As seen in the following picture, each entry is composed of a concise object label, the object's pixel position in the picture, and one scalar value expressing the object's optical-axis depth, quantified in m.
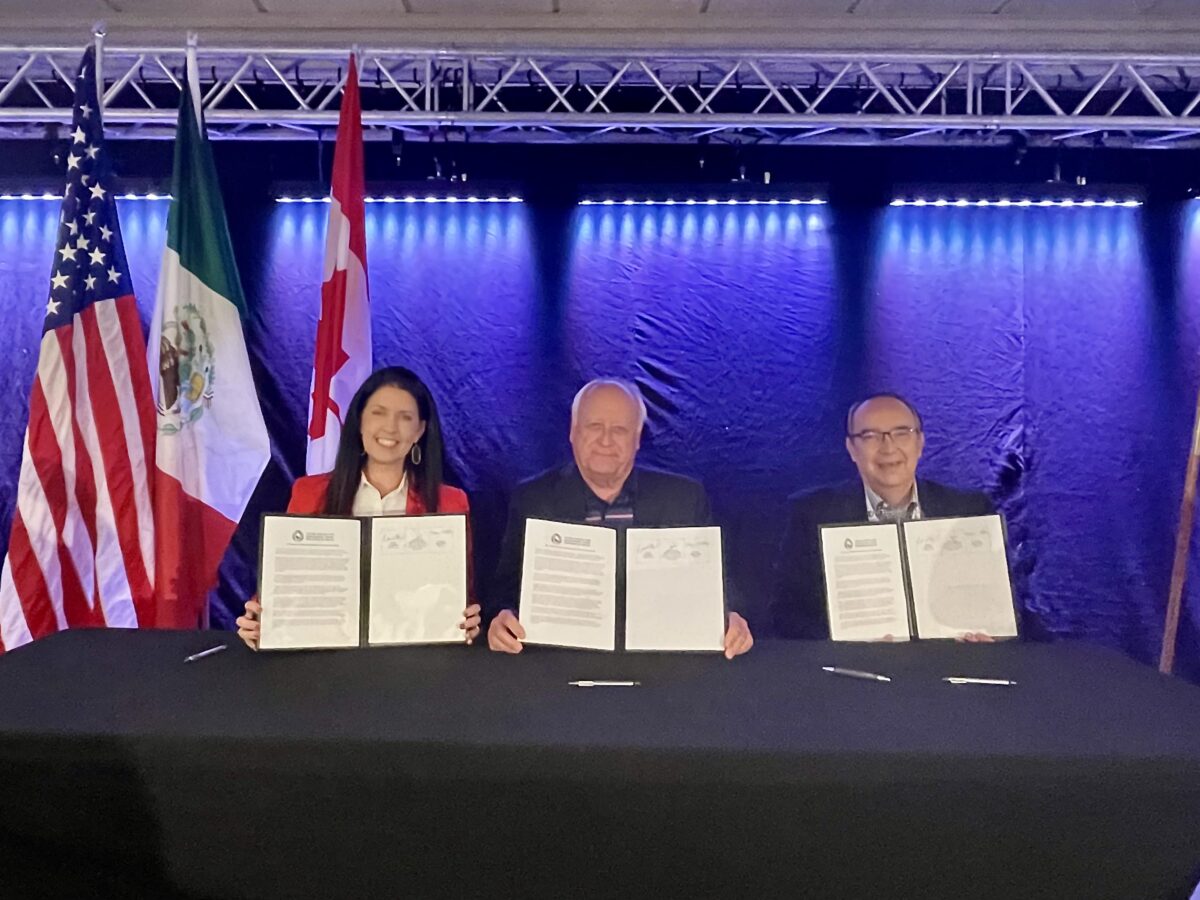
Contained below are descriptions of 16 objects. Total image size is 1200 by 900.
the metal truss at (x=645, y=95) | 3.23
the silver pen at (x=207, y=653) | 1.70
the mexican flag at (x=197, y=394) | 2.86
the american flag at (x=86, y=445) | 2.76
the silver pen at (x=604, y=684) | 1.54
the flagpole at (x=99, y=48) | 2.88
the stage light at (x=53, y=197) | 3.89
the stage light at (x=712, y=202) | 3.88
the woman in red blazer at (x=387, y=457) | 2.31
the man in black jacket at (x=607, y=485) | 2.53
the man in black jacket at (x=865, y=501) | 2.47
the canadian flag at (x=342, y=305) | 3.04
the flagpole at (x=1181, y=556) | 3.21
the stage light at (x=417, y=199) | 3.89
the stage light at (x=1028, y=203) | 3.87
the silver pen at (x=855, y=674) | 1.60
